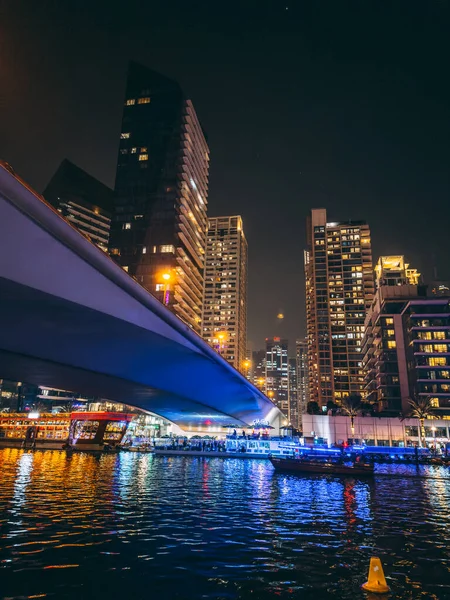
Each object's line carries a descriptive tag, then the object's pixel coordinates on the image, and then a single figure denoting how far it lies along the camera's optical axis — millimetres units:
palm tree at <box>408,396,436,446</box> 81188
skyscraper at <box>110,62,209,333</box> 128250
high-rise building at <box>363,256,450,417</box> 89812
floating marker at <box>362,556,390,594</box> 11422
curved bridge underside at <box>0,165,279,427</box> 16516
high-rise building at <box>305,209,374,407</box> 171250
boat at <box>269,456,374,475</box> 44594
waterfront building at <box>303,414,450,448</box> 85188
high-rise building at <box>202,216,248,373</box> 191375
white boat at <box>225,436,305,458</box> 74312
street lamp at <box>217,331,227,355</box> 60738
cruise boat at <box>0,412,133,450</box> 77500
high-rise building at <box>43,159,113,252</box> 185000
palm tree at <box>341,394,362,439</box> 87562
